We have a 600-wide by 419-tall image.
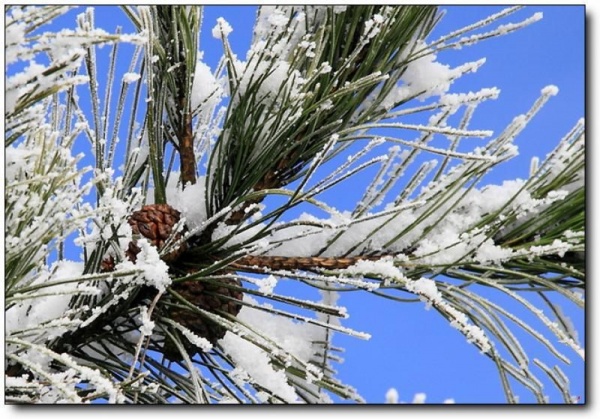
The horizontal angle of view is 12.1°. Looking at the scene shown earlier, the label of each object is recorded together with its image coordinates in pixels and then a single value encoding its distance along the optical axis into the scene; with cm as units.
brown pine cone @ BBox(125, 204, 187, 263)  197
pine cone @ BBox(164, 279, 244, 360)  198
